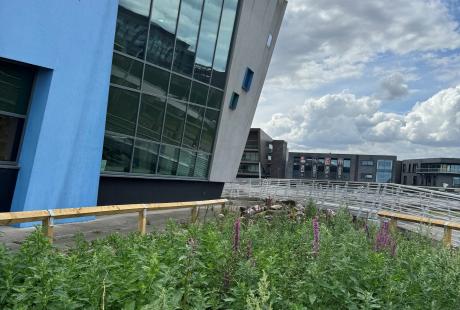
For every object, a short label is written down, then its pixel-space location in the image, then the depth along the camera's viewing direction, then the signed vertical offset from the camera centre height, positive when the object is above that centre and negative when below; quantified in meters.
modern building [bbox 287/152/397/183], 117.56 +8.53
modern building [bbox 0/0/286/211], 10.61 +2.39
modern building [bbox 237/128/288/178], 90.19 +6.68
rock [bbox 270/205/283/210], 14.64 -0.74
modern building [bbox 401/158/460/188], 105.44 +9.72
